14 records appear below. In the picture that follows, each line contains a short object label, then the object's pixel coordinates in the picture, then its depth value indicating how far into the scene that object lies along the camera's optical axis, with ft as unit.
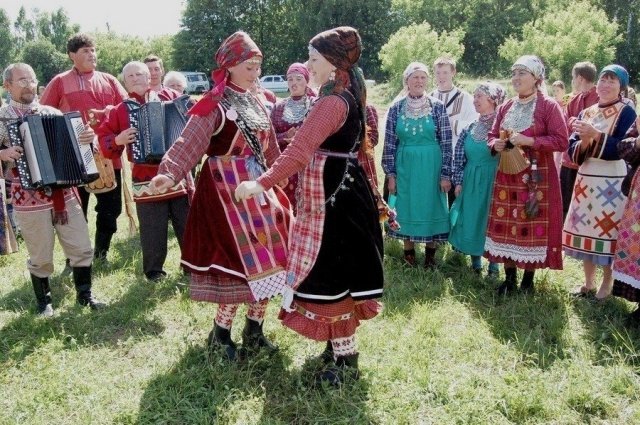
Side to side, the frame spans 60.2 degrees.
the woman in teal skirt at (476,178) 15.44
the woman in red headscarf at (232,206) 10.19
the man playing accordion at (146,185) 13.93
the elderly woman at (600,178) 13.34
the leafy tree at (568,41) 98.32
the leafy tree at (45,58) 158.94
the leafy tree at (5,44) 222.48
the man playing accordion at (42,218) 12.84
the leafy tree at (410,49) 93.71
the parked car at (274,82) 119.65
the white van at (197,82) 120.67
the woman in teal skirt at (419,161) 16.01
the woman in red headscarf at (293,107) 16.24
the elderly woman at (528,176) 13.43
